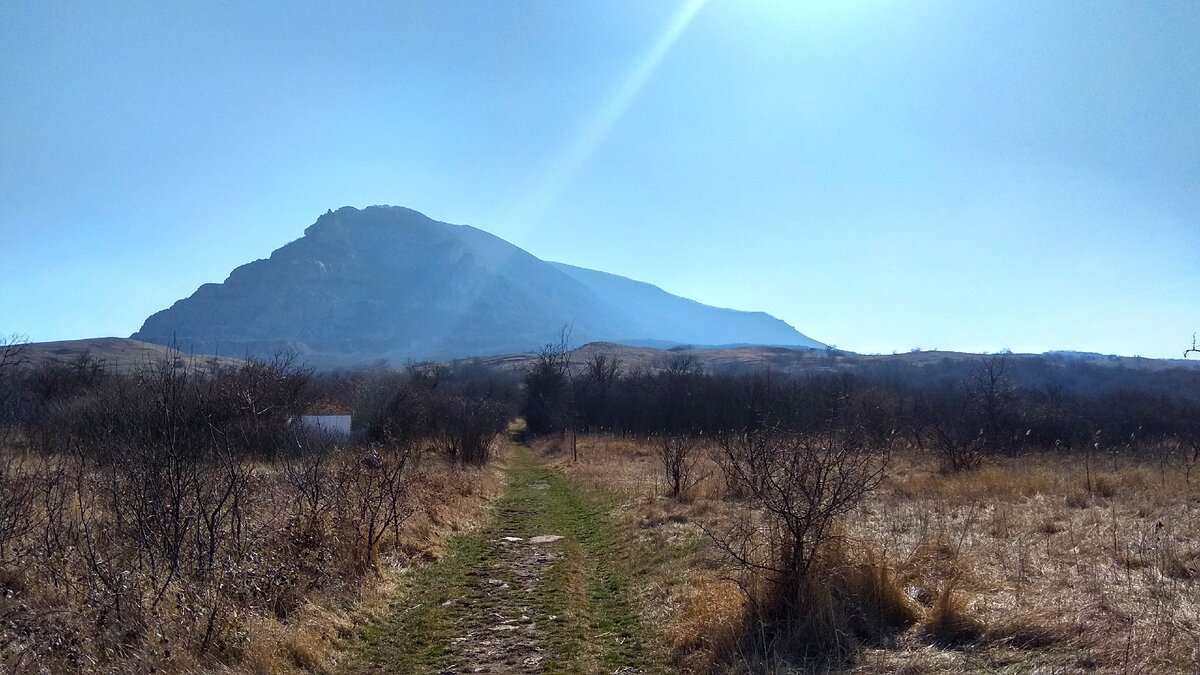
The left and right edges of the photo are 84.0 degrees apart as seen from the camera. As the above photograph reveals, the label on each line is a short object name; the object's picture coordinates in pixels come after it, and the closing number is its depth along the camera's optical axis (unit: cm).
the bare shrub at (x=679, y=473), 1558
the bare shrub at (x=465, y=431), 2373
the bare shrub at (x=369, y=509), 915
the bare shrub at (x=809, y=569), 587
